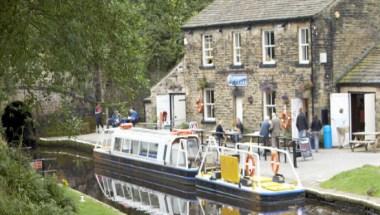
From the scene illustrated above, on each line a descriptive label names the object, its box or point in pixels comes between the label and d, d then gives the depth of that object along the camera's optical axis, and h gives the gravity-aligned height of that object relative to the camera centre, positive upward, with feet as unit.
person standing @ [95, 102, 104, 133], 128.30 -3.99
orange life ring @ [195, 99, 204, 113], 112.47 -1.28
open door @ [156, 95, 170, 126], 120.06 -1.26
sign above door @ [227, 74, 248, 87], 104.78 +2.25
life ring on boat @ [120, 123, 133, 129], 101.97 -3.84
